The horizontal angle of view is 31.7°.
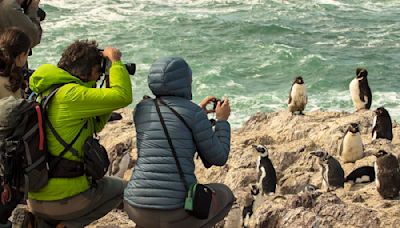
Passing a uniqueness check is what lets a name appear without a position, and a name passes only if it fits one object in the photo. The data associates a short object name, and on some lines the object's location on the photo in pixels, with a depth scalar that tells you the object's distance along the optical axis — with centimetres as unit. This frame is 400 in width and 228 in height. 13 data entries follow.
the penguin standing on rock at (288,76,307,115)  1500
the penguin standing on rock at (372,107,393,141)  1238
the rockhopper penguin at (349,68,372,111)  1598
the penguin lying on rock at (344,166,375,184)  1029
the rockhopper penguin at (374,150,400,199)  916
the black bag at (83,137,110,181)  499
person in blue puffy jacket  484
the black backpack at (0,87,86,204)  479
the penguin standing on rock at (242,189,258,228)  834
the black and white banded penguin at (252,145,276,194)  966
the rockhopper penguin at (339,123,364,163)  1116
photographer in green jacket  494
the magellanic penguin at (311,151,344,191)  987
